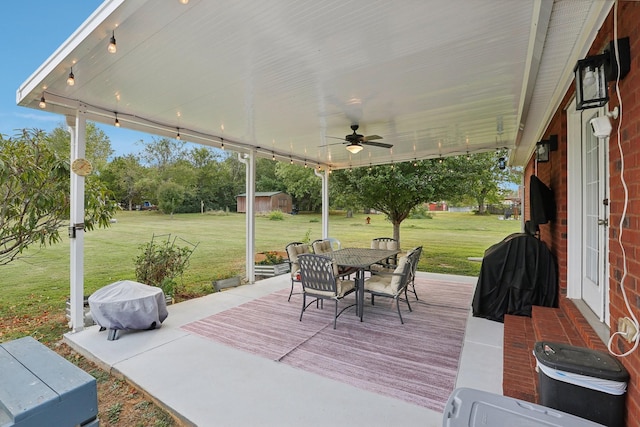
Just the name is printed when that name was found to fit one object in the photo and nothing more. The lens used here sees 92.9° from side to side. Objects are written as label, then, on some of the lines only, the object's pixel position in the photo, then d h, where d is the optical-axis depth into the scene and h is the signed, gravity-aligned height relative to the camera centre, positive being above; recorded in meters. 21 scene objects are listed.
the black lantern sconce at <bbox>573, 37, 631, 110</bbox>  1.51 +0.77
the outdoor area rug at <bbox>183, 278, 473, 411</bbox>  2.59 -1.40
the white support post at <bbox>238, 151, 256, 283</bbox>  5.91 +0.02
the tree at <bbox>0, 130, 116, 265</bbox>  3.45 +0.24
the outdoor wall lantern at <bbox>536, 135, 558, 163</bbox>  3.51 +0.81
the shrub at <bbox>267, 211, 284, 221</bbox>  10.19 -0.06
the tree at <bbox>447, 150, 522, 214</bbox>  7.93 +1.11
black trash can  1.44 -0.83
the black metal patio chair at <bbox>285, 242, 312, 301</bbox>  4.79 -0.64
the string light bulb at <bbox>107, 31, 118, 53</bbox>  2.17 +1.22
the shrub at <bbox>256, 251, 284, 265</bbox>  6.96 -1.04
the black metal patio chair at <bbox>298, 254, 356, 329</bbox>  3.76 -0.84
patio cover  1.99 +1.35
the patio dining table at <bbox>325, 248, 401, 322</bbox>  4.03 -0.67
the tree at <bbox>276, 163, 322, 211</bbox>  10.98 +1.10
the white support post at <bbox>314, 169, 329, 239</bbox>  8.20 +0.36
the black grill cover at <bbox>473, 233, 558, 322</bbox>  3.53 -0.78
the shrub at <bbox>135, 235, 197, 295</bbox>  4.85 -0.85
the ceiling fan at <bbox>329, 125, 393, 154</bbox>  4.48 +1.10
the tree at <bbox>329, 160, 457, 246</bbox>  7.90 +0.79
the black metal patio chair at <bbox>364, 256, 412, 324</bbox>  3.90 -0.94
